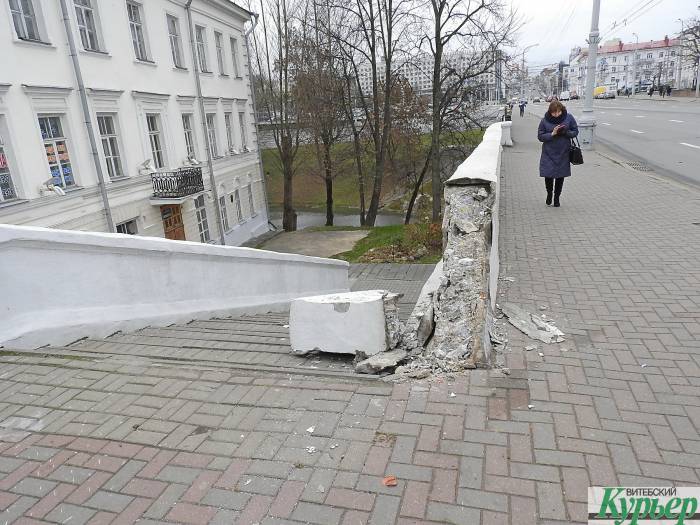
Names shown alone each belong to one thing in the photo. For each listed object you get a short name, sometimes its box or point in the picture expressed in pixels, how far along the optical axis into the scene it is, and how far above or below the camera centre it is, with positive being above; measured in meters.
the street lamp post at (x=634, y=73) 83.59 +4.11
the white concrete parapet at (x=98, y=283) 4.29 -1.40
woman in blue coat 8.34 -0.57
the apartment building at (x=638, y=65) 88.00 +6.33
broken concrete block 3.75 -1.50
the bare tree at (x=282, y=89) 25.86 +2.00
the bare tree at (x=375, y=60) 21.56 +2.61
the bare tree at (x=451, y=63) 19.23 +1.99
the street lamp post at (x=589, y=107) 16.78 -0.20
